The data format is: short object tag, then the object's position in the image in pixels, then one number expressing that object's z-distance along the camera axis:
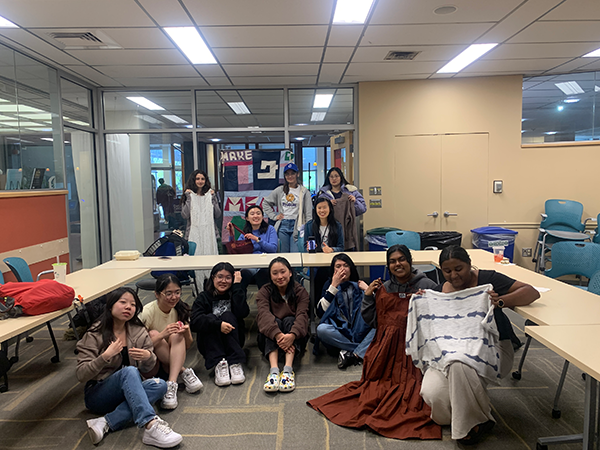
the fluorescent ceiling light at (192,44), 3.87
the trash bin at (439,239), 5.83
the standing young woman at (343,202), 4.91
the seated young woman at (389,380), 2.33
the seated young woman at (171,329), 2.79
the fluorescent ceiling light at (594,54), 4.82
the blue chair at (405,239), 4.59
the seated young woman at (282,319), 3.07
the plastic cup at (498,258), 3.72
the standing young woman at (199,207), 5.20
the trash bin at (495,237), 5.67
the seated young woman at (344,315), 3.21
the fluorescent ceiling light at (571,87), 5.91
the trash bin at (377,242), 5.60
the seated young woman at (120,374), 2.26
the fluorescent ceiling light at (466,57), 4.53
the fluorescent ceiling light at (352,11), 3.33
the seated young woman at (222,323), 3.04
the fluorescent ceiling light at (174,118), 6.23
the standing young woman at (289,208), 5.12
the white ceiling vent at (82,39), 3.84
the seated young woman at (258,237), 4.39
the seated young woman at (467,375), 2.15
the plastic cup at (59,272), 2.93
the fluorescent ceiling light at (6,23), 3.55
